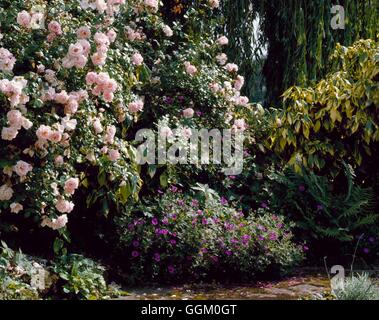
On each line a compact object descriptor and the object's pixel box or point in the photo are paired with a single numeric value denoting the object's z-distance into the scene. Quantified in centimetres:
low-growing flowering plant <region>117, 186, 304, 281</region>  499
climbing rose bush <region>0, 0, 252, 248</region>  452
